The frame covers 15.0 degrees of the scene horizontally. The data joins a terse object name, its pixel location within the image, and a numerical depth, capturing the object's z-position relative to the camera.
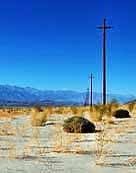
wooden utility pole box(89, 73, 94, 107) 67.74
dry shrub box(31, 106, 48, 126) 22.05
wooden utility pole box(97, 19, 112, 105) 40.41
